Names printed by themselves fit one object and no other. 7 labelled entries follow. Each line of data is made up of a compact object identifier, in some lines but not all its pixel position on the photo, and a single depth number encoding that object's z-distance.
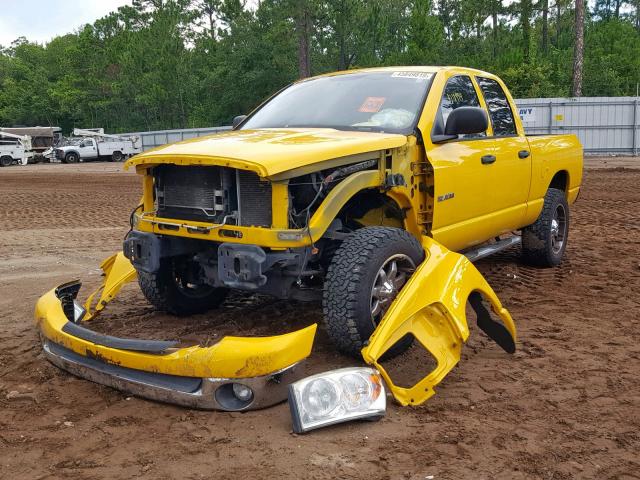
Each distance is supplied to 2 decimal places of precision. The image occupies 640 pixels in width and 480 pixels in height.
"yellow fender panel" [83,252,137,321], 5.27
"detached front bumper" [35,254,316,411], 3.64
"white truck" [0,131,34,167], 36.00
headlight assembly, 3.45
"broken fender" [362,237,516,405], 3.80
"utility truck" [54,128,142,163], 37.81
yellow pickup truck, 3.98
